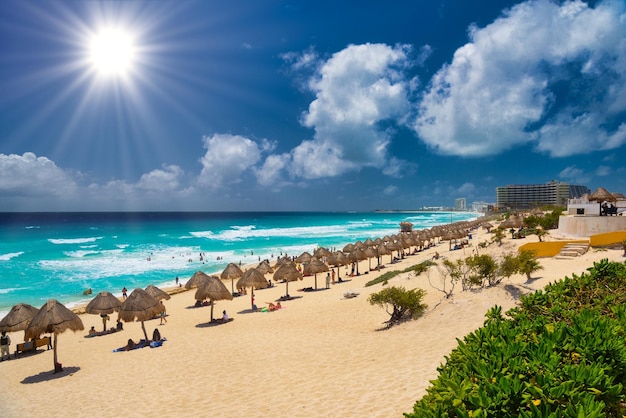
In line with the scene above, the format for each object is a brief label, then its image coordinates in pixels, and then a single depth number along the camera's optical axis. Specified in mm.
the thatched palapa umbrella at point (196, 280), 20359
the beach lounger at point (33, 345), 13492
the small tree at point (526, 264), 12391
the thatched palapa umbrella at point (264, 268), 23006
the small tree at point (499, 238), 27862
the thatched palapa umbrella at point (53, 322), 10281
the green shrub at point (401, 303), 11148
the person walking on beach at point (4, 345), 12867
